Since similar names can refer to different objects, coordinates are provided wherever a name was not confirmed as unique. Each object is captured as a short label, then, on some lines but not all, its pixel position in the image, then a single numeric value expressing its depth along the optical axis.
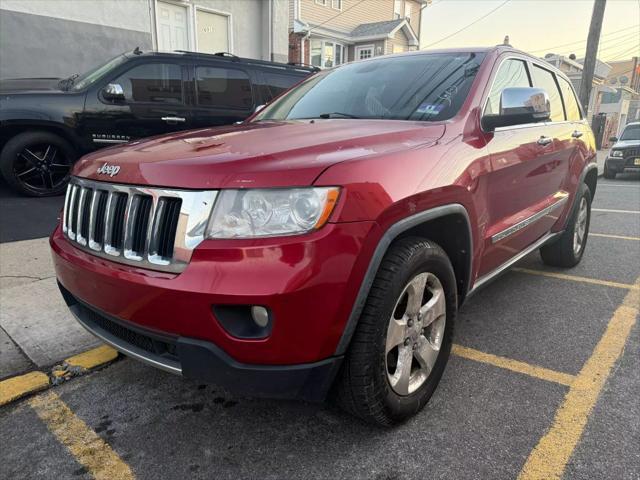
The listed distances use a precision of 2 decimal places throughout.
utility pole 14.20
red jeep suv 1.79
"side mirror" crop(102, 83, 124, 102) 5.93
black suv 5.76
